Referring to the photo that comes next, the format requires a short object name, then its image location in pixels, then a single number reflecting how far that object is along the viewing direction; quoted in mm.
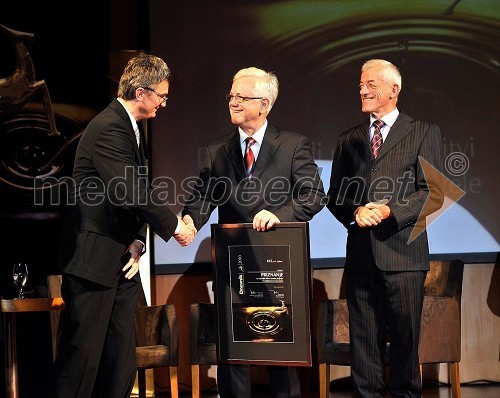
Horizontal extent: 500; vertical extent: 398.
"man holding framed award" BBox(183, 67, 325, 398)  4004
